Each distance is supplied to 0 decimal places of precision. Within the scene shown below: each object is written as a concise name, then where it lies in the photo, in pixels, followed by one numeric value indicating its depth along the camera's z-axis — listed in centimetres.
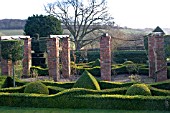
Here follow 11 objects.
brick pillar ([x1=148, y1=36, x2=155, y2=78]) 1559
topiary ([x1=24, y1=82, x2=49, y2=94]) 1030
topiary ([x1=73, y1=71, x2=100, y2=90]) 1034
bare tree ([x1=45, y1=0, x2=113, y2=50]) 3231
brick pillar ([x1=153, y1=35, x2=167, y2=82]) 1344
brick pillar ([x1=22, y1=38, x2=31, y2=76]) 1756
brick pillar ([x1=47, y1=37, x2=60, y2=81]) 1472
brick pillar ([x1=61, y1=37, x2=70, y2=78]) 1658
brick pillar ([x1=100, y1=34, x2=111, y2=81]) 1362
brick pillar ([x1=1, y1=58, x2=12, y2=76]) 1600
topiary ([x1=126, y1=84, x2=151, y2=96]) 942
